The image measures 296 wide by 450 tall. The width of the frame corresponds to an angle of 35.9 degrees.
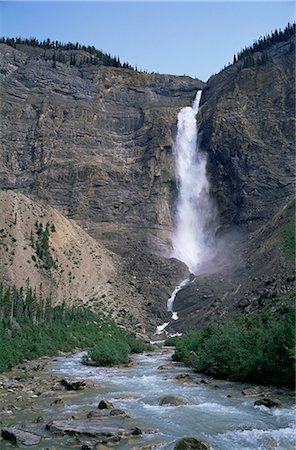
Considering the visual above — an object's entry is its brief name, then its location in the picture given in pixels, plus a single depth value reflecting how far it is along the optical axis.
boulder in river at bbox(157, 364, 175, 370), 24.98
